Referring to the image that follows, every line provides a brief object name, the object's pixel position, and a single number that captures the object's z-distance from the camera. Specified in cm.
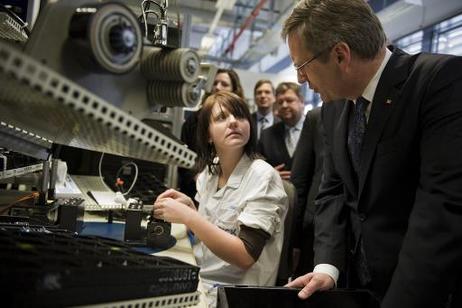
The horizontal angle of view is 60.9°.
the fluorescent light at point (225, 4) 366
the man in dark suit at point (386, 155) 87
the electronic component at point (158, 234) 133
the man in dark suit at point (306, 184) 214
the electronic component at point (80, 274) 48
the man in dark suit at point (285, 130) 265
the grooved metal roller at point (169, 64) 58
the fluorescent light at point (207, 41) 491
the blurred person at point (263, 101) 316
